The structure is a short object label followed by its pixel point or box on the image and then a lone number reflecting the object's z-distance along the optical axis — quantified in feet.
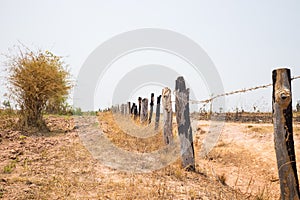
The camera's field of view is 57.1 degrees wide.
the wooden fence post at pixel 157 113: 36.31
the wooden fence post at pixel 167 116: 24.21
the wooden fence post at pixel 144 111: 47.42
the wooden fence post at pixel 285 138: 9.59
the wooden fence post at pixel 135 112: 62.25
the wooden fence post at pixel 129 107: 73.31
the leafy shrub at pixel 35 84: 31.76
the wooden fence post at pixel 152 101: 47.20
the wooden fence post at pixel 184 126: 18.53
